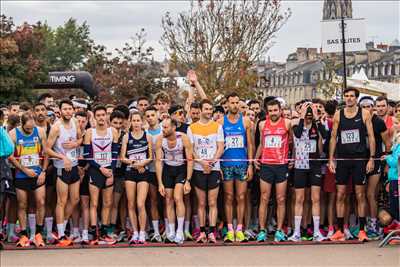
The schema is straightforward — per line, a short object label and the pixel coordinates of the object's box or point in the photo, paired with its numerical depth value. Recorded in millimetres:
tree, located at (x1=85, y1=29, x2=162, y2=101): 33438
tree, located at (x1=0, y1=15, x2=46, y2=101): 35500
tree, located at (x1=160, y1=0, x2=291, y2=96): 28891
